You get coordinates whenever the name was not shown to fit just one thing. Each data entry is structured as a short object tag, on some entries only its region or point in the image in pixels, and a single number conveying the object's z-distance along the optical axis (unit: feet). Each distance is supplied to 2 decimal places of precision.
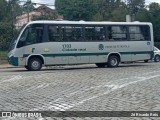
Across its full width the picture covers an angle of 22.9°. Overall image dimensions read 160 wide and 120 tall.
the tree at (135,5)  260.29
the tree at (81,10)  230.27
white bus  76.13
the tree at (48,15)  213.32
